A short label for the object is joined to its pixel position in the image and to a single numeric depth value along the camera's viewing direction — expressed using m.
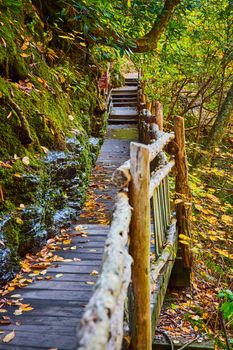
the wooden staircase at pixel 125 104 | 15.22
